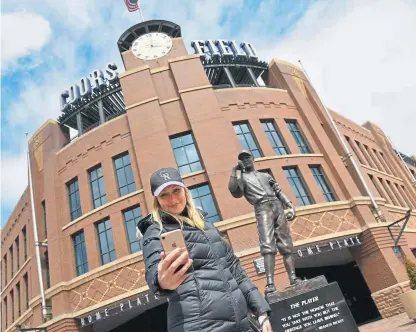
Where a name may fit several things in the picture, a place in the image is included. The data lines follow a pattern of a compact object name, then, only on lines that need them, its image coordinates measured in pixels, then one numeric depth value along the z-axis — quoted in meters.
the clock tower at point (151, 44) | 21.31
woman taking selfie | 1.99
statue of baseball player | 6.55
